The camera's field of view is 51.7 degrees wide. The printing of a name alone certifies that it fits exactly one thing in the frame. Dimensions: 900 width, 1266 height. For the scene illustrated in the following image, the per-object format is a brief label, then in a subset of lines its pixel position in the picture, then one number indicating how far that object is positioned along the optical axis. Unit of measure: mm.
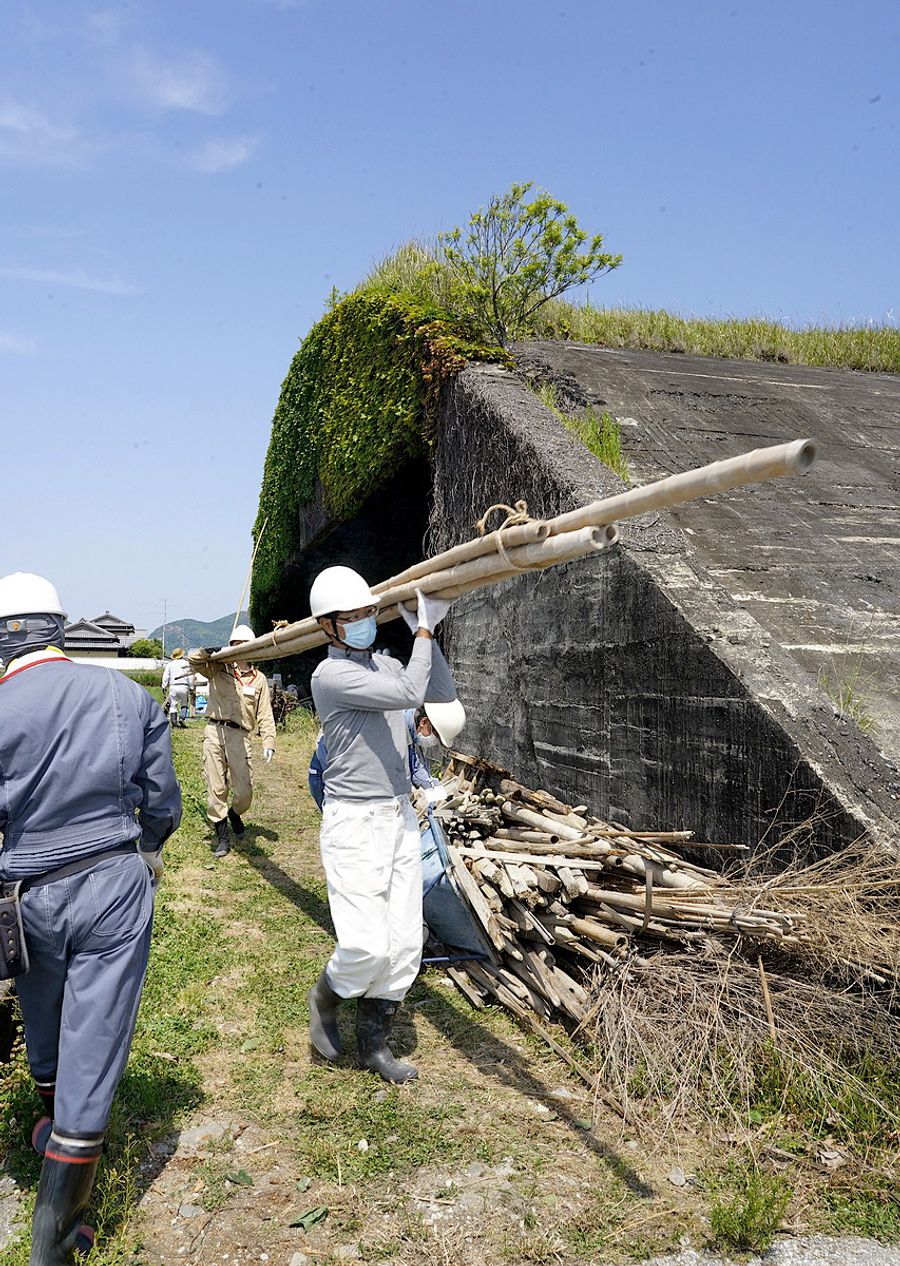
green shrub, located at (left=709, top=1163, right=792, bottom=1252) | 3049
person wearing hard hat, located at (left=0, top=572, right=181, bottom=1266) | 3004
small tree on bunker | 10406
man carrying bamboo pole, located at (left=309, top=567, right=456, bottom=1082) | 4246
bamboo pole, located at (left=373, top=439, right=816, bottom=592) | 2783
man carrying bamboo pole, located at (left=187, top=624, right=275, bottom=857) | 8602
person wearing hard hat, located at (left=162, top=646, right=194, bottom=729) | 19750
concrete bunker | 4332
